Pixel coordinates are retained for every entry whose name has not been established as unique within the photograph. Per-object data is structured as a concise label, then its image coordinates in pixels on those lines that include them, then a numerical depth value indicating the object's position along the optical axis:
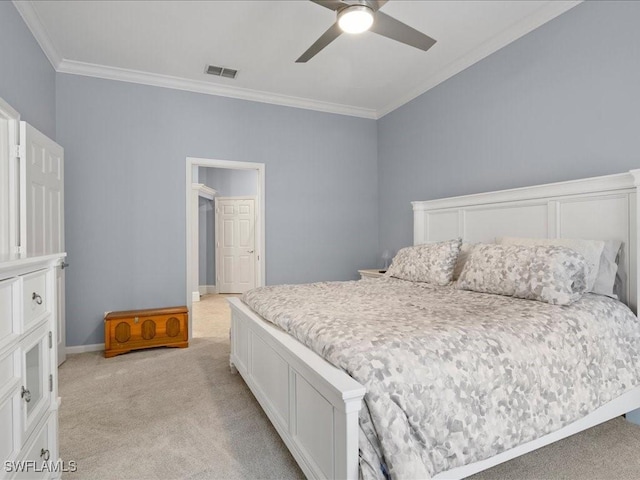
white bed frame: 1.26
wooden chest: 3.38
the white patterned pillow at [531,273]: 1.97
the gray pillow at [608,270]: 2.17
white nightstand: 3.90
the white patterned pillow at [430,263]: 2.82
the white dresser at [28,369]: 1.12
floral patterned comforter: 1.21
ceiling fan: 1.96
